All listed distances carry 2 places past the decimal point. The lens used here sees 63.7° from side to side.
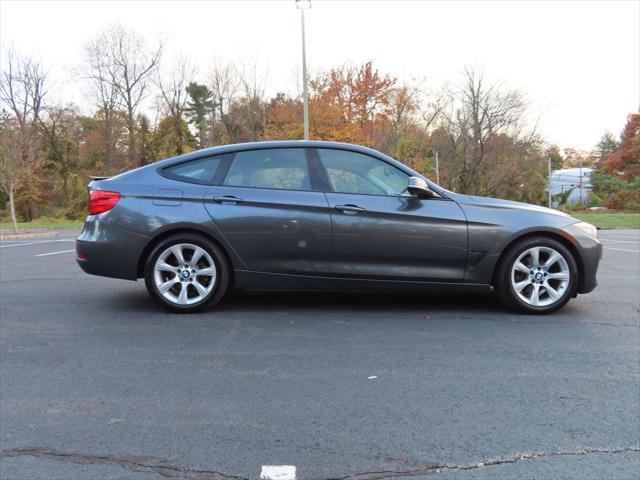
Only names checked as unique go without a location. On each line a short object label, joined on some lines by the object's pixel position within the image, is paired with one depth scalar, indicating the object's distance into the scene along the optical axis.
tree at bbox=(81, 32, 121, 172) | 40.25
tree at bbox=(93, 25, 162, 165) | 40.06
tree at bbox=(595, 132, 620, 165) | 63.60
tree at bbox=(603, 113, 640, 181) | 39.12
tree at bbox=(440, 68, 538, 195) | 37.34
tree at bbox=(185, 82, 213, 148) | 45.77
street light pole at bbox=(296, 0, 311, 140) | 18.20
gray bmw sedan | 4.64
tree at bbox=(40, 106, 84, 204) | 45.47
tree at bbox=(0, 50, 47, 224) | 21.41
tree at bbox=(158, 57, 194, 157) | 42.03
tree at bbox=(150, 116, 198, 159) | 43.53
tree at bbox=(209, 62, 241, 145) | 39.50
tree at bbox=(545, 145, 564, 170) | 41.62
